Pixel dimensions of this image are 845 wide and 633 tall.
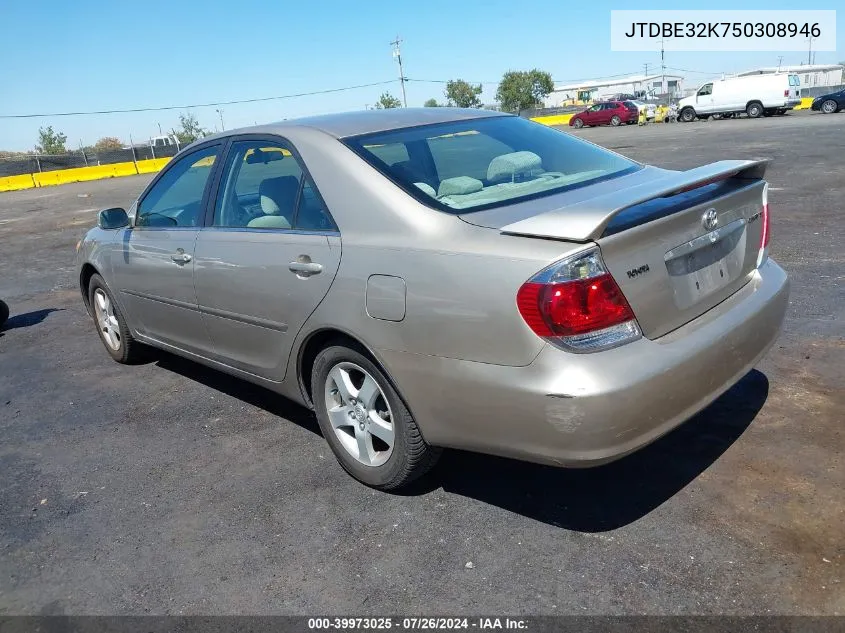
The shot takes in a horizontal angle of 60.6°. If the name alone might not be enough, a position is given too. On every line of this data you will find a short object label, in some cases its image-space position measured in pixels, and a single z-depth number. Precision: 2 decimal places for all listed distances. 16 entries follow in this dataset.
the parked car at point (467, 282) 2.49
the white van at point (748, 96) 35.16
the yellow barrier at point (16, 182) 34.38
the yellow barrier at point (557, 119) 50.50
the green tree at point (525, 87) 106.00
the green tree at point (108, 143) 66.68
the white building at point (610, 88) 98.50
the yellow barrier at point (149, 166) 38.97
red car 42.00
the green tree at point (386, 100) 84.75
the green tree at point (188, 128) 67.65
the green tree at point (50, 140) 75.48
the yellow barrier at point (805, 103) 44.44
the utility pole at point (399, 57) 66.31
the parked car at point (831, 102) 34.38
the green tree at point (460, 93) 96.49
